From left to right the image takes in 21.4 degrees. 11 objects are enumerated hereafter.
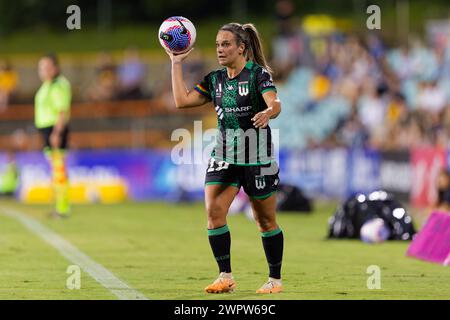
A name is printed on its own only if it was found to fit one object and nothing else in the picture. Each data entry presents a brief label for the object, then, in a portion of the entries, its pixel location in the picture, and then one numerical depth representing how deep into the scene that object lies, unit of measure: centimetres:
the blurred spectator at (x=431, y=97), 2483
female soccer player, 973
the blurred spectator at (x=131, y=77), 3344
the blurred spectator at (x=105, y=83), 3362
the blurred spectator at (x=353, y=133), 2511
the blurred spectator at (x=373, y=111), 2583
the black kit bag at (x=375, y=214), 1523
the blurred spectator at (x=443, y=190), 1884
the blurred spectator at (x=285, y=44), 3341
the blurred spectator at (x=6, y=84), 3384
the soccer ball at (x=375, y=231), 1510
